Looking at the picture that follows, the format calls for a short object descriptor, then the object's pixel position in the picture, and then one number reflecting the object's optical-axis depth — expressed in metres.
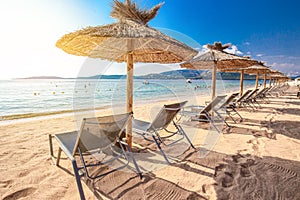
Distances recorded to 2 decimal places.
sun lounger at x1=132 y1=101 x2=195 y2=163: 2.58
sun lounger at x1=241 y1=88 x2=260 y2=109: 6.61
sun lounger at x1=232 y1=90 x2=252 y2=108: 5.95
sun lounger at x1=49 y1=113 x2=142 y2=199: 1.71
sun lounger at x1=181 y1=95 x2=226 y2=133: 4.15
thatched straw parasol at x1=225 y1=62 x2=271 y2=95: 8.09
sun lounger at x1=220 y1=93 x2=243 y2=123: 4.74
